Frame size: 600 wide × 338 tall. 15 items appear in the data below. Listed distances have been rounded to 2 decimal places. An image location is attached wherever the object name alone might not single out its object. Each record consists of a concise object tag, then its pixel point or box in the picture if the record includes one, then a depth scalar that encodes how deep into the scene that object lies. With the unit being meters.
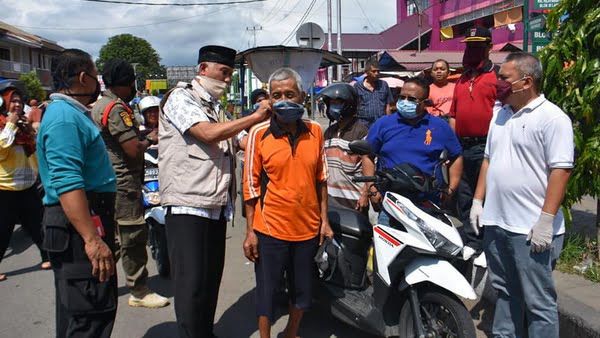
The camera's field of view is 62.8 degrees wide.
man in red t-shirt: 4.16
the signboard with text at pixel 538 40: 5.25
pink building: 18.84
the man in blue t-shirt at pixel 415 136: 3.39
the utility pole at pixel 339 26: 16.85
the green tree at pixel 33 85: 19.75
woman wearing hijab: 4.76
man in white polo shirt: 2.51
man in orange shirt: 2.90
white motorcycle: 2.79
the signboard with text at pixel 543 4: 5.07
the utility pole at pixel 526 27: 5.30
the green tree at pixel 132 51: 86.44
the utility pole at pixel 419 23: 22.04
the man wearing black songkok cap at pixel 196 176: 2.88
